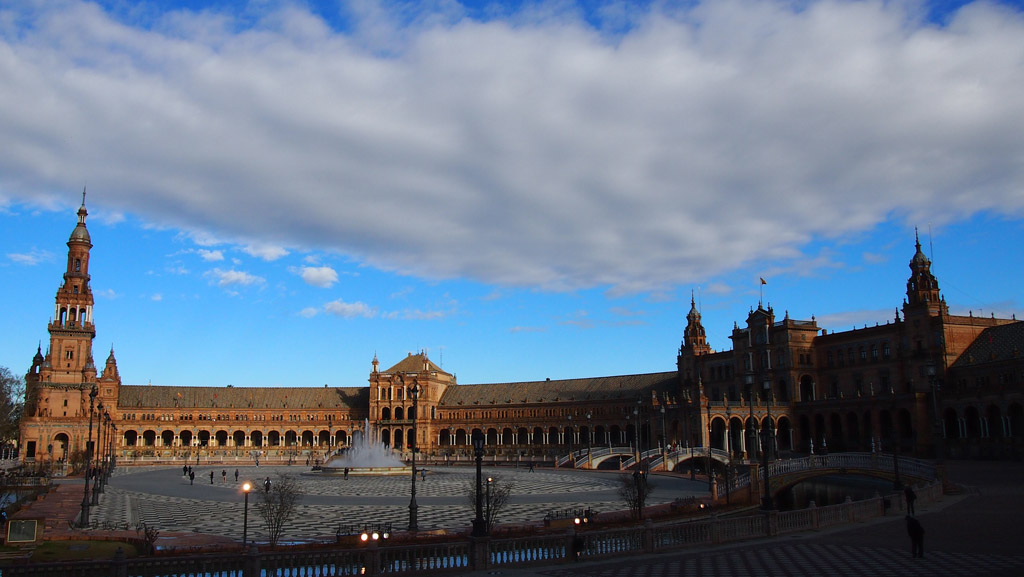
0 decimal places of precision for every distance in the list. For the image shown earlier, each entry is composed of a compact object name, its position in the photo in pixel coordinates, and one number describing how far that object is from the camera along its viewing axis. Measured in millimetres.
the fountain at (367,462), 82375
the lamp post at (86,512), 37562
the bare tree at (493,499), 32894
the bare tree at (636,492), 38094
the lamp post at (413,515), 33156
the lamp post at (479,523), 24828
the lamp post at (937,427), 43972
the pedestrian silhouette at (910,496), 29625
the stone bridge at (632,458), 82062
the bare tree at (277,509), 29156
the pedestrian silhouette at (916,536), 22672
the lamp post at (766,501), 32406
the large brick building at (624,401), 80562
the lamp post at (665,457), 82188
